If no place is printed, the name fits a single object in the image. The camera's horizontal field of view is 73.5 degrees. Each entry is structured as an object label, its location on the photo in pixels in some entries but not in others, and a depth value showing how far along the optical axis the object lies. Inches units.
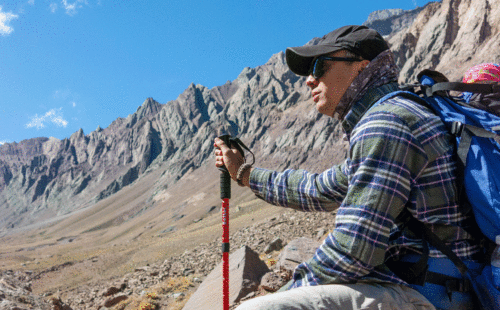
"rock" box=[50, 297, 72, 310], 337.7
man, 75.5
